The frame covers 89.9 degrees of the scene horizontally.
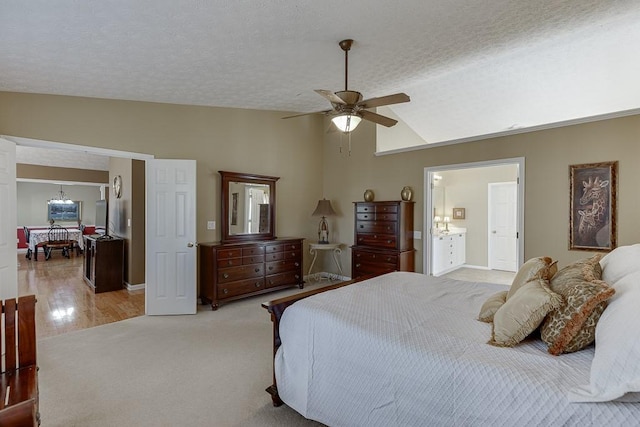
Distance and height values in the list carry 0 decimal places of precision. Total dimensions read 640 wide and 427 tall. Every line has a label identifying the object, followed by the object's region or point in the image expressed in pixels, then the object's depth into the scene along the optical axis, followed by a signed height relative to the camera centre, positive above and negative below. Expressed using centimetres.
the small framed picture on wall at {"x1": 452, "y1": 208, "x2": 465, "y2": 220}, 768 +4
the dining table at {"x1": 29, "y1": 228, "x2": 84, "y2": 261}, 820 -67
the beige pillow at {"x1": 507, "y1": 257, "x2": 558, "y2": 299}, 186 -34
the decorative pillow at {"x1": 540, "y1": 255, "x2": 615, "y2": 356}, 136 -45
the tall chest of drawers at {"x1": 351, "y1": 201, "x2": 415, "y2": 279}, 495 -38
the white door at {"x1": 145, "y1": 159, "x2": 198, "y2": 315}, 408 -31
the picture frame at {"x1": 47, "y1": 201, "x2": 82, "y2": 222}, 1098 +8
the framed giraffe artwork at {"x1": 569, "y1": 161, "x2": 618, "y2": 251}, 348 +10
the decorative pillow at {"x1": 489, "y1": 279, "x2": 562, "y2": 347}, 148 -48
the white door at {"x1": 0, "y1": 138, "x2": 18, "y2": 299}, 299 -7
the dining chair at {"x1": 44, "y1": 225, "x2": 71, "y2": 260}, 830 -74
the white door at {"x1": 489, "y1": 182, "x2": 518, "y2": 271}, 694 -24
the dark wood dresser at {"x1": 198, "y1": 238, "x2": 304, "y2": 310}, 436 -80
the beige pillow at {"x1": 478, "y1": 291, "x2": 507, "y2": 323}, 185 -55
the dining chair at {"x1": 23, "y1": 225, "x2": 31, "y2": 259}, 848 -67
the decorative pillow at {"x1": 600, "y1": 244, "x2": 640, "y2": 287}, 160 -26
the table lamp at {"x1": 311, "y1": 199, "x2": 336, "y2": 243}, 582 +0
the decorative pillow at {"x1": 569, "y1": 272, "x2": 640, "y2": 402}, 106 -50
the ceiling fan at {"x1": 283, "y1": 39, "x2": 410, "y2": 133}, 268 +96
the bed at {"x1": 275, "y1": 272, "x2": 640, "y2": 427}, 122 -68
